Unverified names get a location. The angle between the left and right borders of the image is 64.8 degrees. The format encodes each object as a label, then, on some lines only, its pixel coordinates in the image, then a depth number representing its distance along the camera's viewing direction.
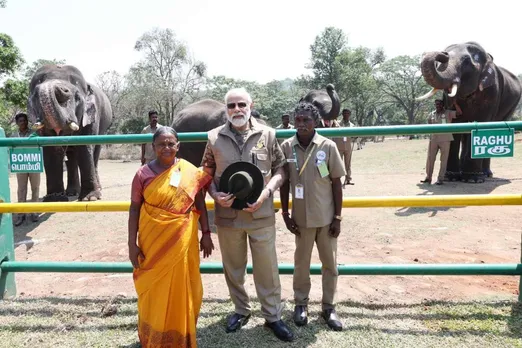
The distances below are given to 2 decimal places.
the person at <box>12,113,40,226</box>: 6.79
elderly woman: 2.68
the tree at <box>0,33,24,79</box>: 15.93
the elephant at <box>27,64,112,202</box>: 6.46
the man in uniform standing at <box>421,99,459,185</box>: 8.47
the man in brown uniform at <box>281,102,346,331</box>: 2.99
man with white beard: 2.92
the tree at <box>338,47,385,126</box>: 42.22
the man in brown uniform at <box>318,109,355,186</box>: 9.35
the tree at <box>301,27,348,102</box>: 43.12
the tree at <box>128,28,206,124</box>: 37.25
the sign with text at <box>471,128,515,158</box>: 3.17
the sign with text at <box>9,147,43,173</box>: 3.60
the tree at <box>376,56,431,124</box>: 52.31
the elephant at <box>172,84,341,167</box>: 7.42
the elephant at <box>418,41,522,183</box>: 7.81
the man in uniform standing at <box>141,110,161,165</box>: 8.86
